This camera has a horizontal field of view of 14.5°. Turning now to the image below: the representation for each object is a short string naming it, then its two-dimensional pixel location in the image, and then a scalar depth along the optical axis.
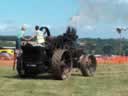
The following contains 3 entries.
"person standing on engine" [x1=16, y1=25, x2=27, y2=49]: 21.19
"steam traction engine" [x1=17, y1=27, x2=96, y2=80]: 18.06
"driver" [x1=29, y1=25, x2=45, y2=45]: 18.96
